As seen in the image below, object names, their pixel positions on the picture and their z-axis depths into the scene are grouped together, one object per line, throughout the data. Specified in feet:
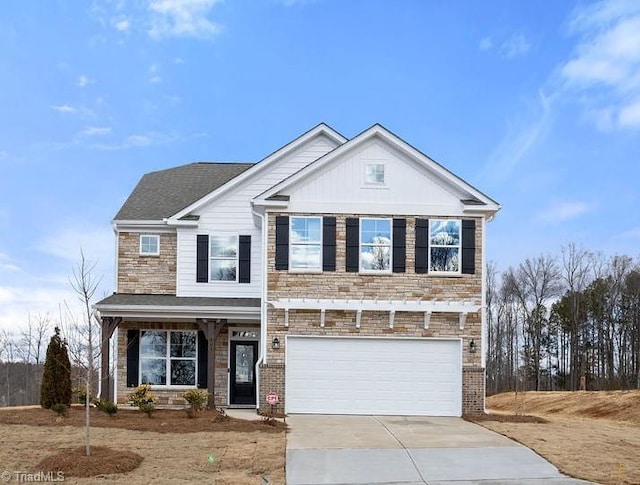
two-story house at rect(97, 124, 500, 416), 63.67
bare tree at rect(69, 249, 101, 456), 40.98
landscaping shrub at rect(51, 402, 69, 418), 55.81
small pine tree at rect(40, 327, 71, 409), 62.03
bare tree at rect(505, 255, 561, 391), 161.58
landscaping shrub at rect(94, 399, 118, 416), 57.88
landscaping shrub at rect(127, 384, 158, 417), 59.57
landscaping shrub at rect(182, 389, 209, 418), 60.34
